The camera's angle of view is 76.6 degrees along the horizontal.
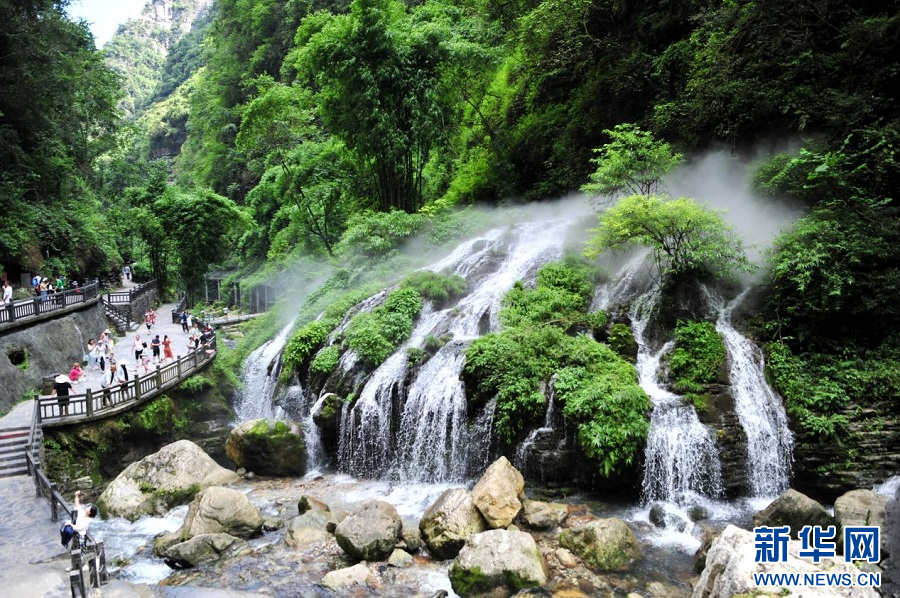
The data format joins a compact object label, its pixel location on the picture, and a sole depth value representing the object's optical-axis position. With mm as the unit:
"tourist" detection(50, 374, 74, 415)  17325
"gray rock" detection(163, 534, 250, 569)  12266
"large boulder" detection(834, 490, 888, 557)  10227
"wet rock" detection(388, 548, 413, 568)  11805
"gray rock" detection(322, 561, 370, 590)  11180
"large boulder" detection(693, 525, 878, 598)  6297
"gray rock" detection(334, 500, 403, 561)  11945
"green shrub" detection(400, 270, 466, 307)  21344
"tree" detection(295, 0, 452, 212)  26688
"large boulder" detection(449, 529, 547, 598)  10531
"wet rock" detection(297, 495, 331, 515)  14162
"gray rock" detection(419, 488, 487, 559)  11859
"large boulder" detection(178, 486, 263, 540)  13250
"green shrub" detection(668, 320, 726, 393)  14828
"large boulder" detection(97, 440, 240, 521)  15336
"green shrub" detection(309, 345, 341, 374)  19875
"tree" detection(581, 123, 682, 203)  18828
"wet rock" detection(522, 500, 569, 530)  12578
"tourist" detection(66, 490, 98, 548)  10742
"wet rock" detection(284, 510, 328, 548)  12995
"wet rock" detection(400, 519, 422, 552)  12281
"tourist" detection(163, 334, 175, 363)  24072
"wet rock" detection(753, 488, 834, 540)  10867
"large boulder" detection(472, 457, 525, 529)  12227
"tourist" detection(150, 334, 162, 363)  24109
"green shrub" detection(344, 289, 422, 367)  19220
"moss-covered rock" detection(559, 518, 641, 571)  11180
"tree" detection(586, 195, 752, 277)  15602
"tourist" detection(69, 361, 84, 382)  20719
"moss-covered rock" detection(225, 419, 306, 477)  17516
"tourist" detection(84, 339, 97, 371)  23297
